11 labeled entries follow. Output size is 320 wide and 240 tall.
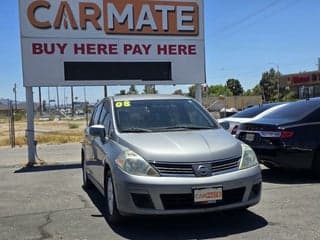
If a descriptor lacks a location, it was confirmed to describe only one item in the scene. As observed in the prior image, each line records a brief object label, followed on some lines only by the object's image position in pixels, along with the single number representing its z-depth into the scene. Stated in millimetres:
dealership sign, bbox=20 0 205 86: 8330
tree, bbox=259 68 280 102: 61538
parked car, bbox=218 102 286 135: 7558
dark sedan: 5720
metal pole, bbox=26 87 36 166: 8630
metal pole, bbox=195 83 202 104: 9379
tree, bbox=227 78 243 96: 80691
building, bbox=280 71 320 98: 38298
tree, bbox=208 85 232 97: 75542
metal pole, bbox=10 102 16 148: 12397
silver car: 3590
